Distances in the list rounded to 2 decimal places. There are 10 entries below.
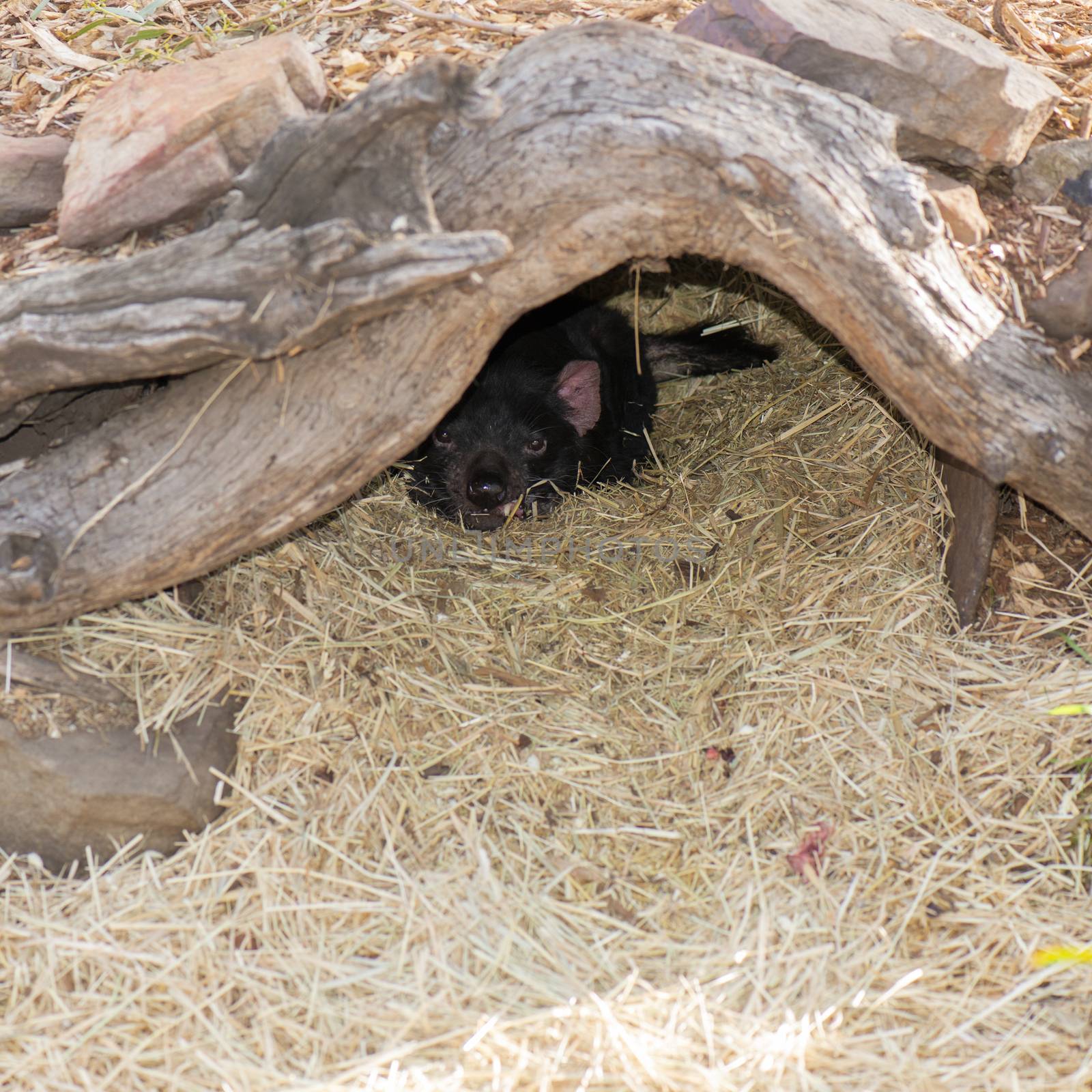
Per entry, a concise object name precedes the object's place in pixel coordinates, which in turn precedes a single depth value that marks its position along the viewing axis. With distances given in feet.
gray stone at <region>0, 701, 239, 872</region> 10.10
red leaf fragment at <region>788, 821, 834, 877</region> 9.87
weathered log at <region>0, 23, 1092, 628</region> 8.55
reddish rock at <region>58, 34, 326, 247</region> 9.73
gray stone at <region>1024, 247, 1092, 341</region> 9.82
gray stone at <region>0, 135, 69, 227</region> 10.71
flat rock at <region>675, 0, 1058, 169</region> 10.30
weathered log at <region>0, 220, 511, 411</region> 8.02
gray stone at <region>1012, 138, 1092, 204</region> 10.75
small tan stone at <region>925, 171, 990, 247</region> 10.11
